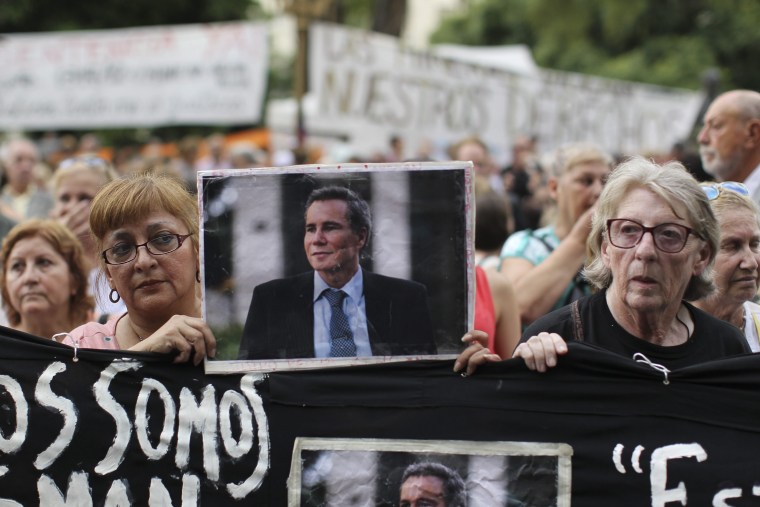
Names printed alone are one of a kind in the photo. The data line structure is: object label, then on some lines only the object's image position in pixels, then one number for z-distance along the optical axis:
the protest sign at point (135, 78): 21.28
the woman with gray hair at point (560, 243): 8.73
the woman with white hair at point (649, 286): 5.36
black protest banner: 5.13
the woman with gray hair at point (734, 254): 6.43
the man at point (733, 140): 9.52
